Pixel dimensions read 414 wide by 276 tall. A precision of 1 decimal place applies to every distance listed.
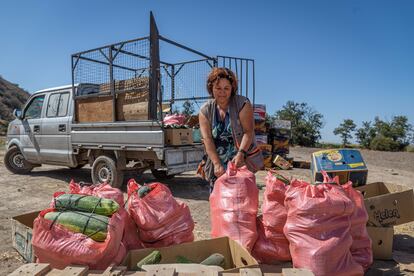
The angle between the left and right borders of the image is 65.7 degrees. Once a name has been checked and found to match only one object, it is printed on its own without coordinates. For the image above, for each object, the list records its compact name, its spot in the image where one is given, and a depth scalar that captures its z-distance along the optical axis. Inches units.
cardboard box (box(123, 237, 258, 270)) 87.5
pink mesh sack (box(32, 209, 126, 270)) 80.2
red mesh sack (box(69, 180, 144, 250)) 102.3
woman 117.3
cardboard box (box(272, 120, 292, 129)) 451.7
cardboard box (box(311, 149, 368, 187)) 151.3
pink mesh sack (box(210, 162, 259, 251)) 101.1
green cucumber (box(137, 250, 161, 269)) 81.4
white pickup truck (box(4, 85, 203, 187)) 225.5
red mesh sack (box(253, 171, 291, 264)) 102.3
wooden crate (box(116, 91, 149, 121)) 225.1
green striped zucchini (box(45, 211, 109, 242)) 85.8
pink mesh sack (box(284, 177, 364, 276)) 87.1
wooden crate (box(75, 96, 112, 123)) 245.1
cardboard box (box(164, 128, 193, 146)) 222.8
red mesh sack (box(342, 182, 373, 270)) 101.3
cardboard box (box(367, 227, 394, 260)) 120.9
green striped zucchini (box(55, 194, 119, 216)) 92.7
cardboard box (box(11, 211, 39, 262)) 104.7
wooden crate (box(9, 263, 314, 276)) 65.5
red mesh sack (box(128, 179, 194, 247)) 102.3
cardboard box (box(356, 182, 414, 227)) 130.3
